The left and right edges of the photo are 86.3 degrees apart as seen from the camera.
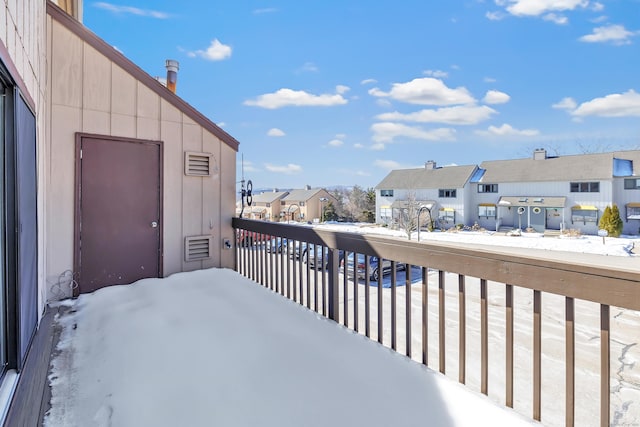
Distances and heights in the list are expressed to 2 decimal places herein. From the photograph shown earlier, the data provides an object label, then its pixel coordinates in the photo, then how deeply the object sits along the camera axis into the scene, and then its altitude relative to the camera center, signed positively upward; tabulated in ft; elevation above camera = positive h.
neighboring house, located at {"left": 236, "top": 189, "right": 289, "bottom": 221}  122.72 +4.56
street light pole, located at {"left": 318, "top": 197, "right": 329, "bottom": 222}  122.50 +5.08
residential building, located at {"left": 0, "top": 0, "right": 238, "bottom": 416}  9.27 +1.47
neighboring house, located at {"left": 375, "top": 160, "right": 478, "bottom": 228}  86.79 +5.51
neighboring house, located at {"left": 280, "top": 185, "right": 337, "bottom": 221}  120.26 +4.26
